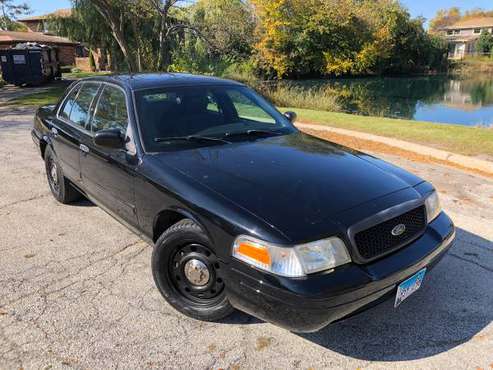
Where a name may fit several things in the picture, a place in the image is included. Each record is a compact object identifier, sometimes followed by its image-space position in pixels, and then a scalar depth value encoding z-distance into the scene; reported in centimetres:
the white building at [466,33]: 8169
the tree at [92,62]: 3975
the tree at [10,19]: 4042
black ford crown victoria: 240
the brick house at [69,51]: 3602
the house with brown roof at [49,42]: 3428
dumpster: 2242
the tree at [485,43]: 6906
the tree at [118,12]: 1753
